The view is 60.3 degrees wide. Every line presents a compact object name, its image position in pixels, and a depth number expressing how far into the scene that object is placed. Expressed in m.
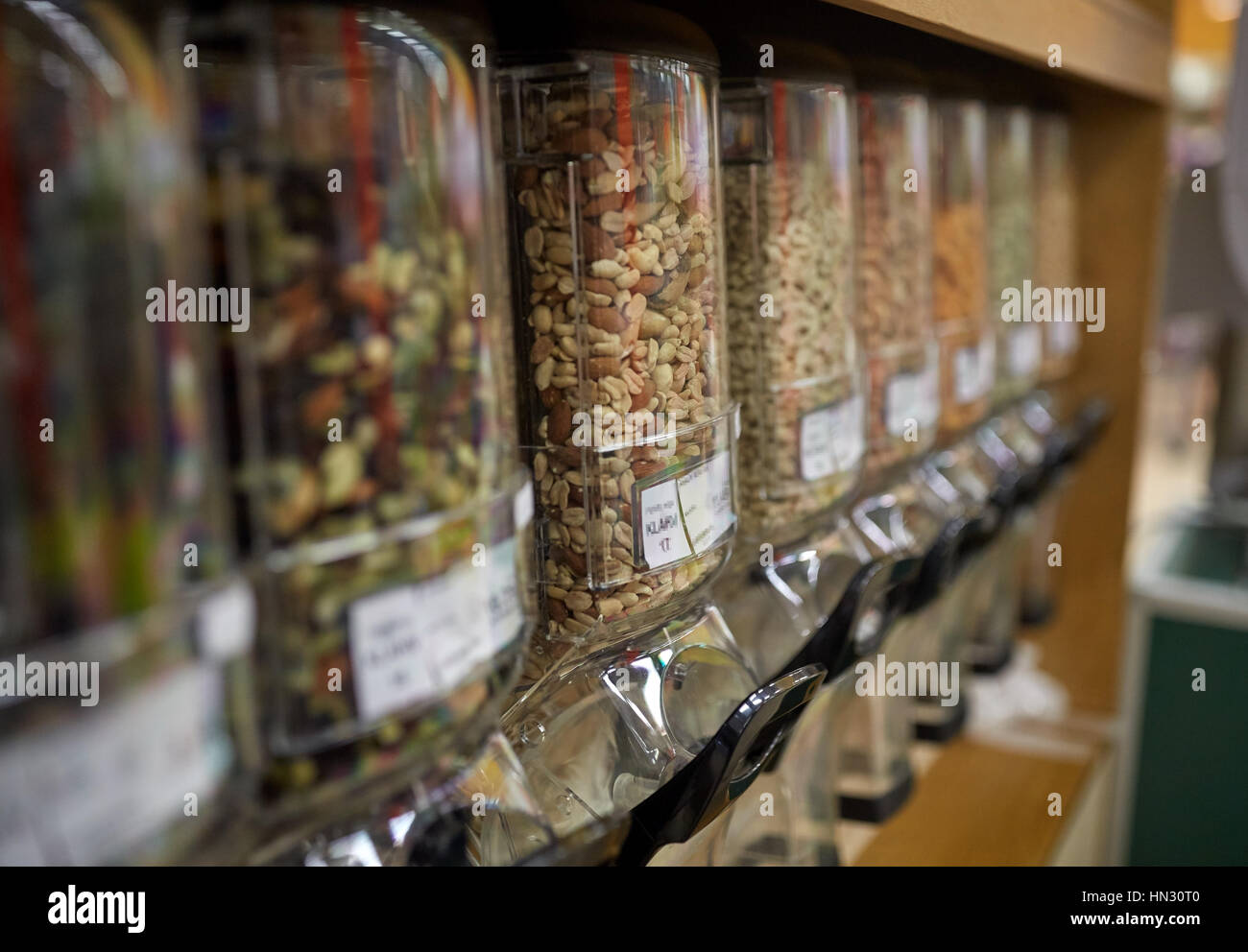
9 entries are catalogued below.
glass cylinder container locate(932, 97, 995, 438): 0.93
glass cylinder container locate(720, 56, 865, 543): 0.66
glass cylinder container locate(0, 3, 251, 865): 0.26
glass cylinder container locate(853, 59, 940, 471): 0.79
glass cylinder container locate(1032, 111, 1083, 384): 1.22
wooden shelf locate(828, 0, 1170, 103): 0.60
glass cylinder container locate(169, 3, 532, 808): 0.31
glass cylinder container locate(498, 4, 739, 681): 0.49
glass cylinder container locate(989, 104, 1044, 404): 1.07
